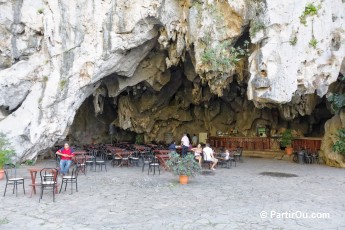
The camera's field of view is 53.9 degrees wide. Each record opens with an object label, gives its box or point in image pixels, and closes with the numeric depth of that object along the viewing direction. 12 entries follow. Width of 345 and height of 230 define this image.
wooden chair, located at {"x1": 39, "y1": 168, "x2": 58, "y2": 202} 9.35
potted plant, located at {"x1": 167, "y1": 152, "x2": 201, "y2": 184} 11.50
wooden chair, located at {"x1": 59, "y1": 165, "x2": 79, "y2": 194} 10.23
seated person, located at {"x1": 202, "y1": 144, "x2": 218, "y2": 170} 15.59
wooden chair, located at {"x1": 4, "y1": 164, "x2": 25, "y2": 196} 10.23
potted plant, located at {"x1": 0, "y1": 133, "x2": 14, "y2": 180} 12.96
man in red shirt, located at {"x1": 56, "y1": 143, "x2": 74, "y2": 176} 12.73
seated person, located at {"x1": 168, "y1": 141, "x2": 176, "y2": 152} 17.62
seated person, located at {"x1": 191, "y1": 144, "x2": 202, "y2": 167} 15.48
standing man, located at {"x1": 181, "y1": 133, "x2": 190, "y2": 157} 18.05
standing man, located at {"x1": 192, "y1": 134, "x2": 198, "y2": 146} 25.29
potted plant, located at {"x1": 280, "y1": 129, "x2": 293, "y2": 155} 21.25
